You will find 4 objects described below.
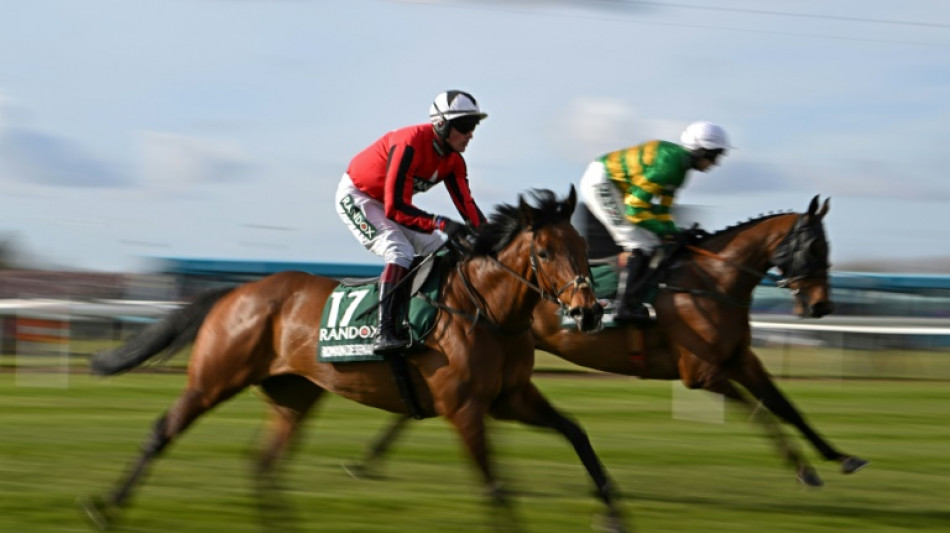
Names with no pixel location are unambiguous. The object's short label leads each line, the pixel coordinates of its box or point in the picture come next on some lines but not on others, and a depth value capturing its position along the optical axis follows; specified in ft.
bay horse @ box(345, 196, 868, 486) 50.85
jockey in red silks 40.04
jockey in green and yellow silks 52.60
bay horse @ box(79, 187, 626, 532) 37.27
